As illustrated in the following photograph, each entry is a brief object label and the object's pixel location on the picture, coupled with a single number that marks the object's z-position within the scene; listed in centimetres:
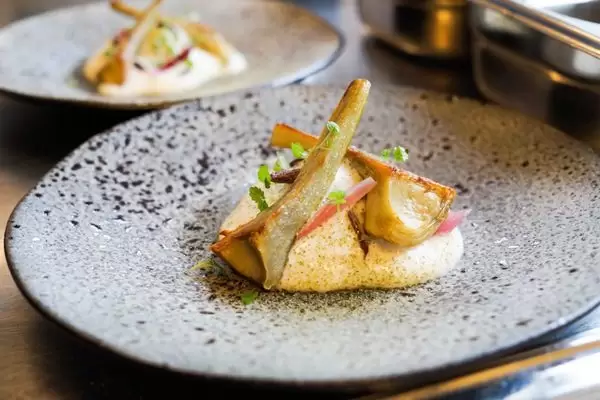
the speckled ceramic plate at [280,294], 47
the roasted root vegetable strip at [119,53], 73
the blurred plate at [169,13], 71
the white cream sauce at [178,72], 73
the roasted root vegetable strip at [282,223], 53
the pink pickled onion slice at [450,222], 55
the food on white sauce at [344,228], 53
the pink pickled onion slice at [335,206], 54
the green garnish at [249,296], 52
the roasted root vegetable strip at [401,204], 54
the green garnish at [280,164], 57
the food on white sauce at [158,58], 73
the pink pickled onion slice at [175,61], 75
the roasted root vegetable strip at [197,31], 78
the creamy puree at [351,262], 53
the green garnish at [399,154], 55
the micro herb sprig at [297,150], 56
